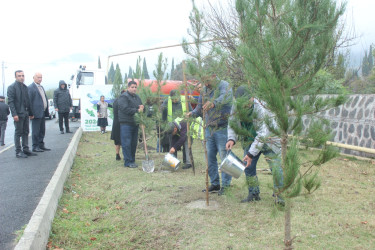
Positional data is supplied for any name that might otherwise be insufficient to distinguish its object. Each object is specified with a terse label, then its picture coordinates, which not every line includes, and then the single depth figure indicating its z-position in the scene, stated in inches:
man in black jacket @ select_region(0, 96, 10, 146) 459.2
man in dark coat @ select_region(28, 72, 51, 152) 351.6
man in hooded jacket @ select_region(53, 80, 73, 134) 535.2
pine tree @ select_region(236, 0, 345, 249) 100.1
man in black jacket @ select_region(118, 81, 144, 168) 302.2
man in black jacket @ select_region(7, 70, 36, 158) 317.7
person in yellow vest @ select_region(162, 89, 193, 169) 313.6
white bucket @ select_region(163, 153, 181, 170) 267.1
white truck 868.6
